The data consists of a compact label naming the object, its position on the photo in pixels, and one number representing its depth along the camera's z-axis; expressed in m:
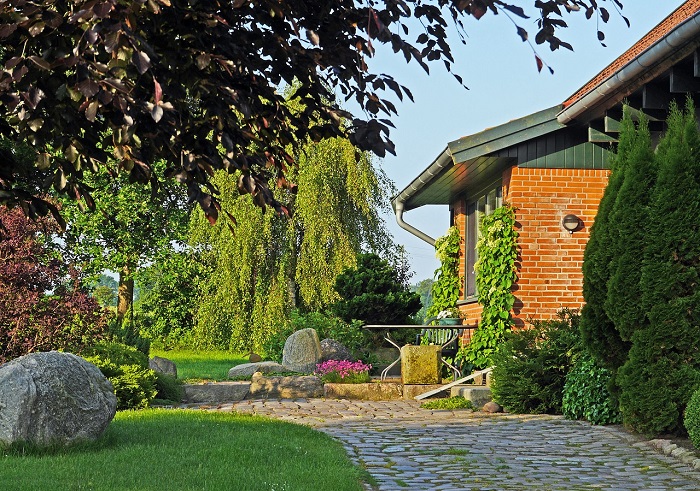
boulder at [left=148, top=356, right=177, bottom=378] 15.89
